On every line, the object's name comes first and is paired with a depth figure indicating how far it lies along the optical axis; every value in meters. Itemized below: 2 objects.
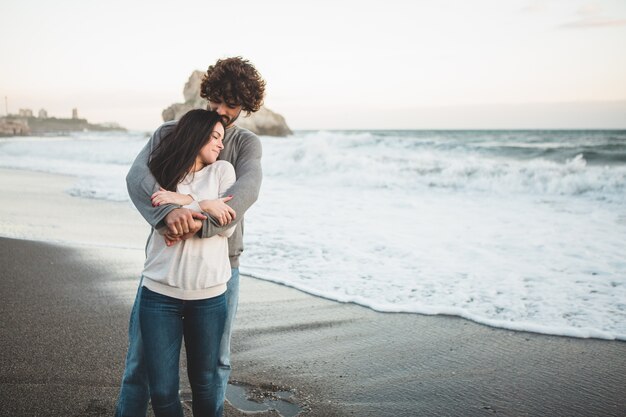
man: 2.06
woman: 2.09
